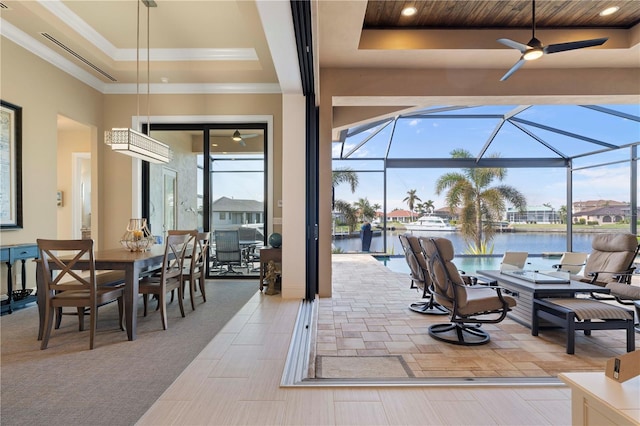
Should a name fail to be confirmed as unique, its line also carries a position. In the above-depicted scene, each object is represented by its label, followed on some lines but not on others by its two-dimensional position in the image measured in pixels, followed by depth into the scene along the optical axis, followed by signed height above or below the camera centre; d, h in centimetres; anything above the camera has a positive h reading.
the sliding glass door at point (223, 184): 602 +52
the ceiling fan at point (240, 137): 607 +136
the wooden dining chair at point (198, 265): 408 -67
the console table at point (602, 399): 112 -66
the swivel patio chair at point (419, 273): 409 -76
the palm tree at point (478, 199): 992 +39
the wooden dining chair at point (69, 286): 287 -64
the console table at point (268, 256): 493 -63
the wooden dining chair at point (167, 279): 346 -75
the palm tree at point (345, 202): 1044 +32
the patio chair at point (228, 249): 598 -65
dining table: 308 -65
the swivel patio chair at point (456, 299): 318 -83
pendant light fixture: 376 +80
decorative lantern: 381 -31
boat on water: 1018 -39
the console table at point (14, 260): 390 -56
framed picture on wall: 412 +58
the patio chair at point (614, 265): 420 -72
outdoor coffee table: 349 -84
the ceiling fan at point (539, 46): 347 +171
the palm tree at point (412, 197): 1061 +47
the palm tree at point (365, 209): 1035 +10
